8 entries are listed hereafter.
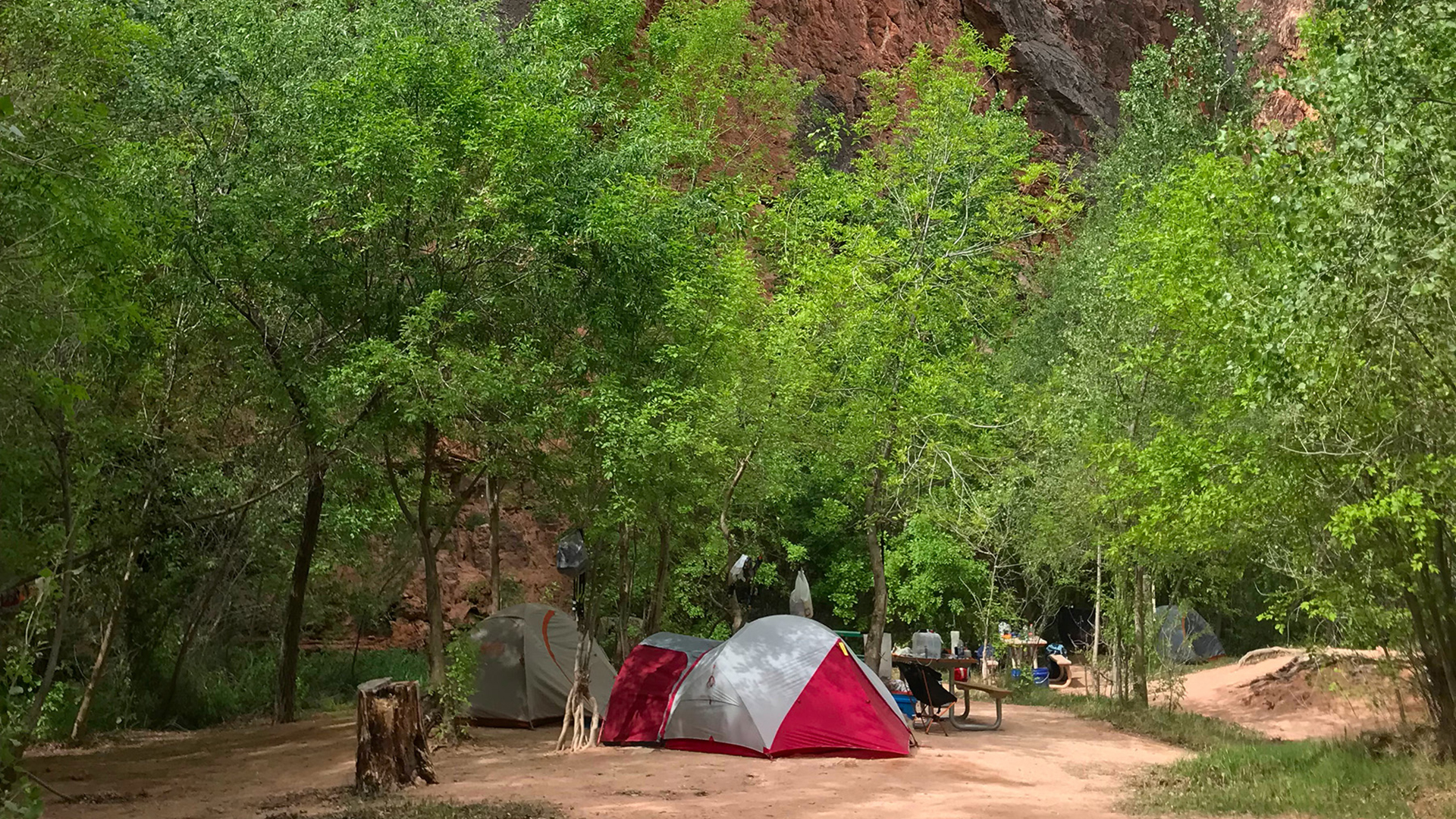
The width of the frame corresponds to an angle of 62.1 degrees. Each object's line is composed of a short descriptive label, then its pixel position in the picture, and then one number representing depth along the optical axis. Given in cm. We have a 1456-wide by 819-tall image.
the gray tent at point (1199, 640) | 3306
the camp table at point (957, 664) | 1730
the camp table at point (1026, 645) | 2567
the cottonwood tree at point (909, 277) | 1989
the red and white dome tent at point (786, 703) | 1409
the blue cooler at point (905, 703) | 1695
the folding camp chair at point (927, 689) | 1689
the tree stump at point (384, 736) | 1147
